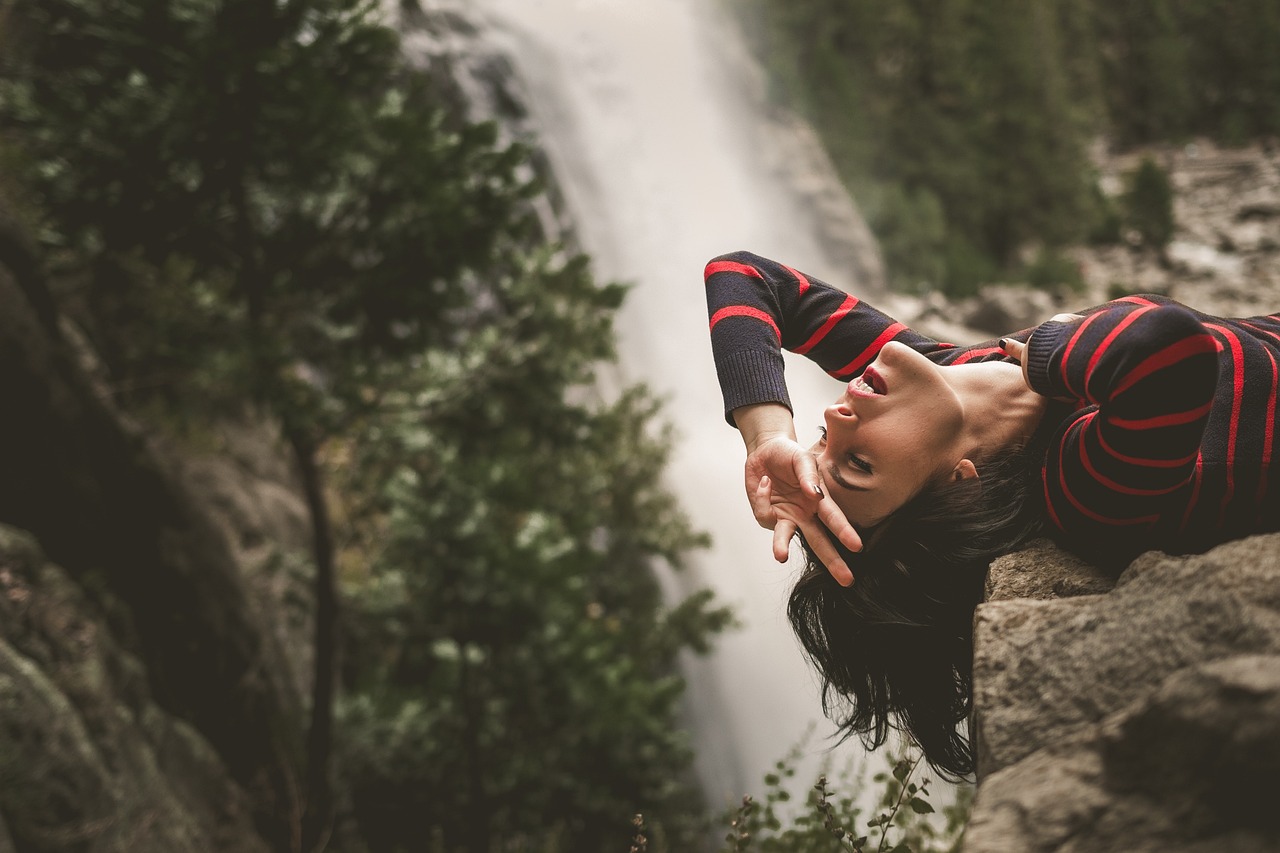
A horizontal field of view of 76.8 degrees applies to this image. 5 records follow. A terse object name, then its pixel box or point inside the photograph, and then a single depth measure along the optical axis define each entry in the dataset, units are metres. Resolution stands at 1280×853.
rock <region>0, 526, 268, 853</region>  3.20
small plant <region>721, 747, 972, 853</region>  2.10
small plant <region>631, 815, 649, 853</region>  2.08
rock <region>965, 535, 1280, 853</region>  1.10
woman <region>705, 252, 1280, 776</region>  1.52
